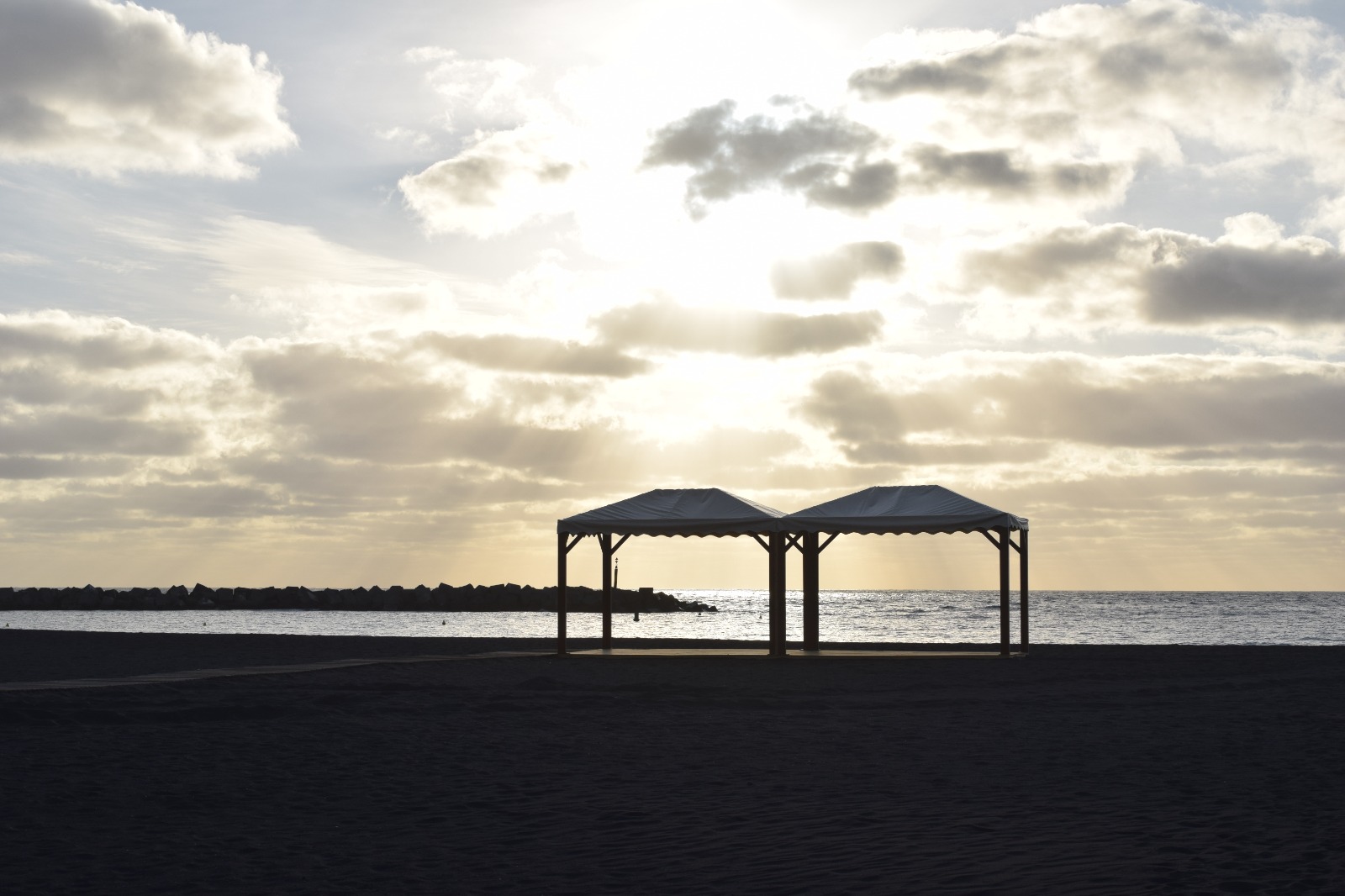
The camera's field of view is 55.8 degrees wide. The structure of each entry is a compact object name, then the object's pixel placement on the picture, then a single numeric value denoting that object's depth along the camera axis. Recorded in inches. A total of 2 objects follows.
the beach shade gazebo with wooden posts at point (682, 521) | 882.1
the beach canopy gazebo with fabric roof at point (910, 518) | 845.8
